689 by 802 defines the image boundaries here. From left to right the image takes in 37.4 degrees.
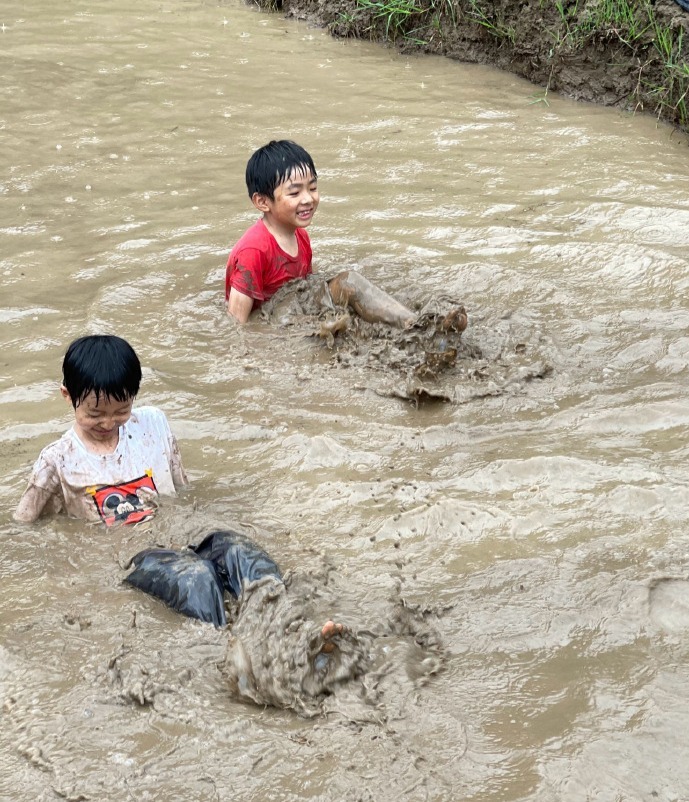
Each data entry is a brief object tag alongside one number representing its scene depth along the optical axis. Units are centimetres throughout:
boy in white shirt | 326
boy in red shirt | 493
